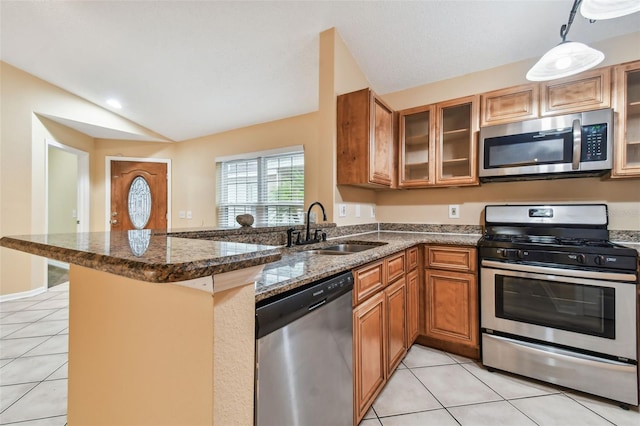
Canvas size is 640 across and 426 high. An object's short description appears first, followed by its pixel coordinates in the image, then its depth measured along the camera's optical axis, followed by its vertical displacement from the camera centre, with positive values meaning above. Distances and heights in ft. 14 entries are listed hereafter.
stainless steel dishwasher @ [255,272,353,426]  2.78 -1.72
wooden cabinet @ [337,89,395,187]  7.43 +2.06
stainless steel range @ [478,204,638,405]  5.35 -1.98
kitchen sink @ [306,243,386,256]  6.59 -0.87
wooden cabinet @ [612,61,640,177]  6.34 +2.24
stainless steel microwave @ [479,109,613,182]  6.41 +1.66
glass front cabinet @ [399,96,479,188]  8.20 +2.19
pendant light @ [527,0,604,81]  4.91 +2.85
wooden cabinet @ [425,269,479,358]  7.00 -2.58
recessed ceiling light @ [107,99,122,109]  12.68 +5.13
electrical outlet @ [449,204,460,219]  9.11 +0.07
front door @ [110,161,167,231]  15.94 +1.08
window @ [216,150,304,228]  12.62 +1.24
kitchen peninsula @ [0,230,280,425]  1.94 -0.95
